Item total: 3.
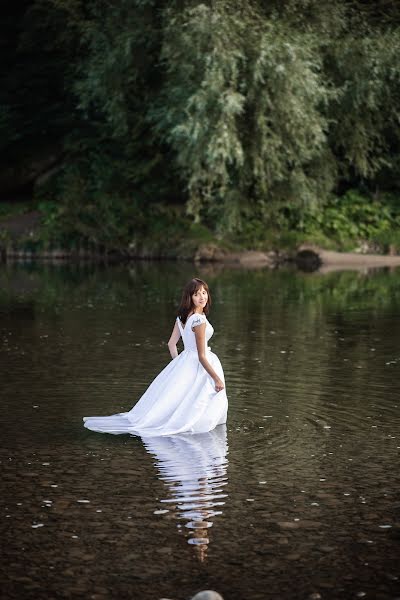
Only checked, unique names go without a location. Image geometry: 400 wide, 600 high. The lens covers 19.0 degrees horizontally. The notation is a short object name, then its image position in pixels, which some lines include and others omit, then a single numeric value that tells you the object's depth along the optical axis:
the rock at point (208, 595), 5.74
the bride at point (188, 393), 11.05
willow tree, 35.91
